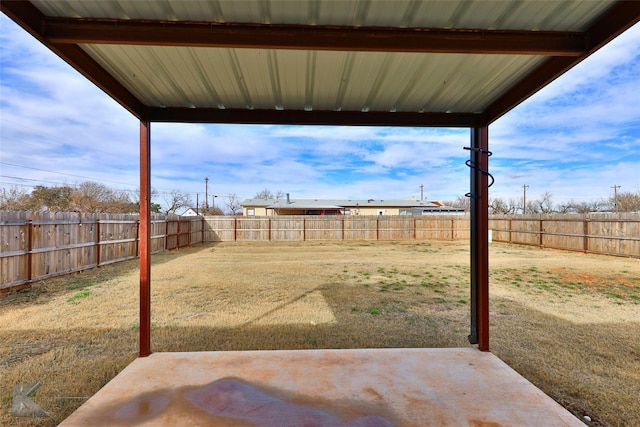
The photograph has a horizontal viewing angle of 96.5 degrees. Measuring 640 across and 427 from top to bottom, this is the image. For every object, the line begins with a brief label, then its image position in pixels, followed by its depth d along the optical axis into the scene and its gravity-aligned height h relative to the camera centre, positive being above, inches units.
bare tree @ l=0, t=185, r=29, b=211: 706.2 +50.3
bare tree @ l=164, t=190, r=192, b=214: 1475.1 +87.5
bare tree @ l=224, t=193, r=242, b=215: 1800.0 +86.3
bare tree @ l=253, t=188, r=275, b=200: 1793.6 +143.1
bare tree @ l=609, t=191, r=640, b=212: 1047.2 +58.9
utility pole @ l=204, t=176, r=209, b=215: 1472.7 +138.3
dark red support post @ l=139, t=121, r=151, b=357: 98.9 -8.1
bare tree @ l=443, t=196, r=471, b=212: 1784.4 +90.5
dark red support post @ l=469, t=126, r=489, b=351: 103.8 -8.5
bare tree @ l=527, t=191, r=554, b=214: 1497.0 +65.1
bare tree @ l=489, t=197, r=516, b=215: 1452.0 +60.3
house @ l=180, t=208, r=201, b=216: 1814.2 +29.8
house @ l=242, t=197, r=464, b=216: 1228.5 +46.8
